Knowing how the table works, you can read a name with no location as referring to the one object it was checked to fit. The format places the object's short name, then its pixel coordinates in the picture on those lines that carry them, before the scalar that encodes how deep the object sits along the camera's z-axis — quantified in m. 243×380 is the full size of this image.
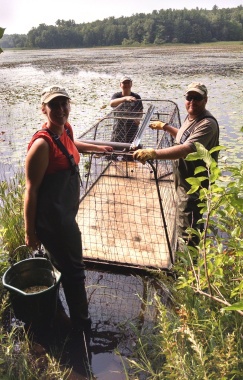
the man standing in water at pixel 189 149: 2.85
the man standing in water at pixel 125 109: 5.55
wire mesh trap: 3.55
